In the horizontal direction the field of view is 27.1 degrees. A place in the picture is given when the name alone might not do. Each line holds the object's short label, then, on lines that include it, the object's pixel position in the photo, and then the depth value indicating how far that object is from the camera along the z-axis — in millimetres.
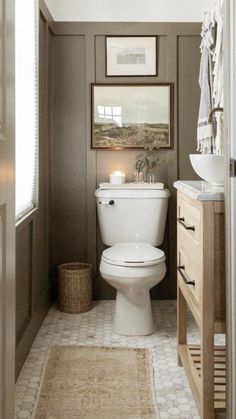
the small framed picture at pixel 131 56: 3352
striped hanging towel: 2861
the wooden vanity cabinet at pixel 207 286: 1709
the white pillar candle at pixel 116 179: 3306
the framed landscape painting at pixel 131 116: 3385
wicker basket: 3191
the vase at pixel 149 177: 3375
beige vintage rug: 1931
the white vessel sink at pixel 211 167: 1775
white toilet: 2695
